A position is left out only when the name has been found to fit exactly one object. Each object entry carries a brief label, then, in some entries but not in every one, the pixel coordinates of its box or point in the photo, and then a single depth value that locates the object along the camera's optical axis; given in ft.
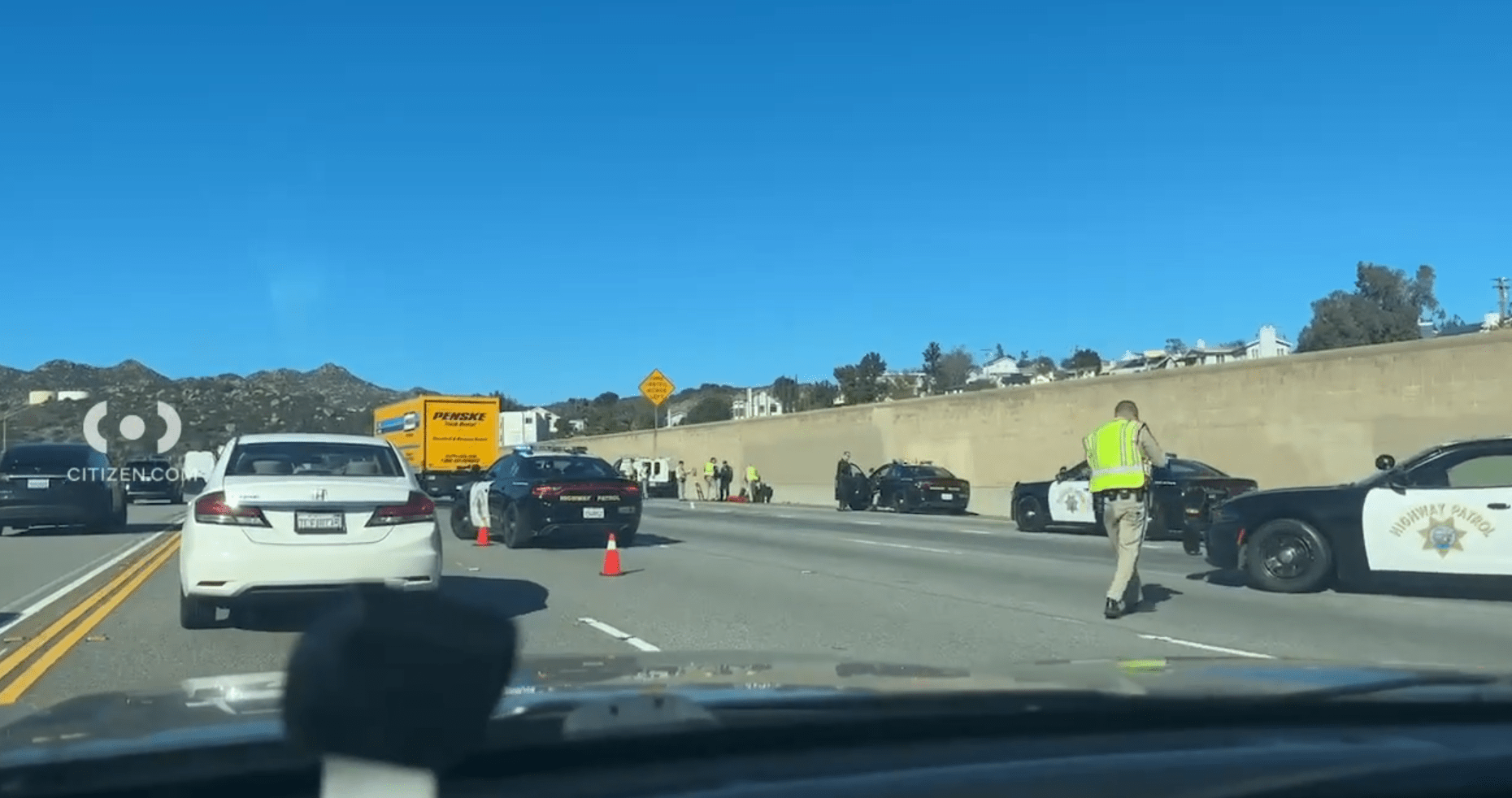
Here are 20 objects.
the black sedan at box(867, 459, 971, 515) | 118.73
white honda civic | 34.94
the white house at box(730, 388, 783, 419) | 322.90
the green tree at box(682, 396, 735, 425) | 331.98
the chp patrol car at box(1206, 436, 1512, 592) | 42.70
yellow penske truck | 135.33
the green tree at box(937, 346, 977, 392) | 301.14
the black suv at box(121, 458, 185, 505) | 146.92
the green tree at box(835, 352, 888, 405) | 225.97
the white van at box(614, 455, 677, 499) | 183.01
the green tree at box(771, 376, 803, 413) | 293.64
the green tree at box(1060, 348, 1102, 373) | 268.50
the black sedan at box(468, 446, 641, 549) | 66.23
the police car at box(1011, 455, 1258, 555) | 68.64
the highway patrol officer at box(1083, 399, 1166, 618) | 39.73
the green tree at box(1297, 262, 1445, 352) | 162.30
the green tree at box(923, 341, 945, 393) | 302.86
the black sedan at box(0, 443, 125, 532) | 79.25
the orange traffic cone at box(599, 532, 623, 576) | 54.19
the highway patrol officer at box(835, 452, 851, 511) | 133.69
